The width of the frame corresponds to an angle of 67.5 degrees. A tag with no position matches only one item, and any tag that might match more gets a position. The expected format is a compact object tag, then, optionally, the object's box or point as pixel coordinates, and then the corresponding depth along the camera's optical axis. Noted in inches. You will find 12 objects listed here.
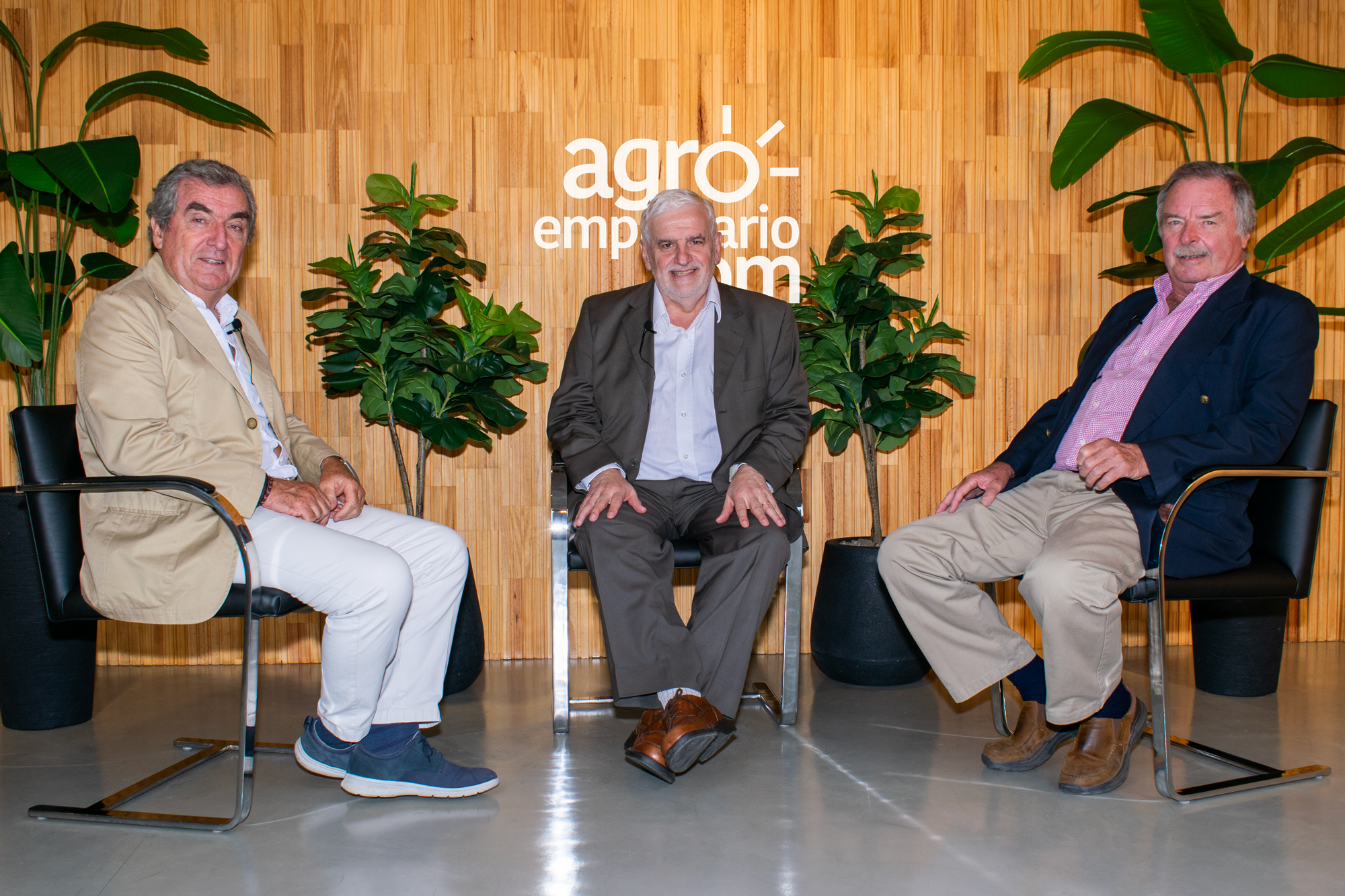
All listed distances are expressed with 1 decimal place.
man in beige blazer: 82.4
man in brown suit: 96.7
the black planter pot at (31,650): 105.6
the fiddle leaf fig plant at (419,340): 121.3
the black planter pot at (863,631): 124.5
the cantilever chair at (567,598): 103.3
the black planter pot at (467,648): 121.1
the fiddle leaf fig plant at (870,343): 125.5
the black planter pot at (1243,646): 120.2
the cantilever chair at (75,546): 79.1
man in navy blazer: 87.7
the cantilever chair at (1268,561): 86.4
